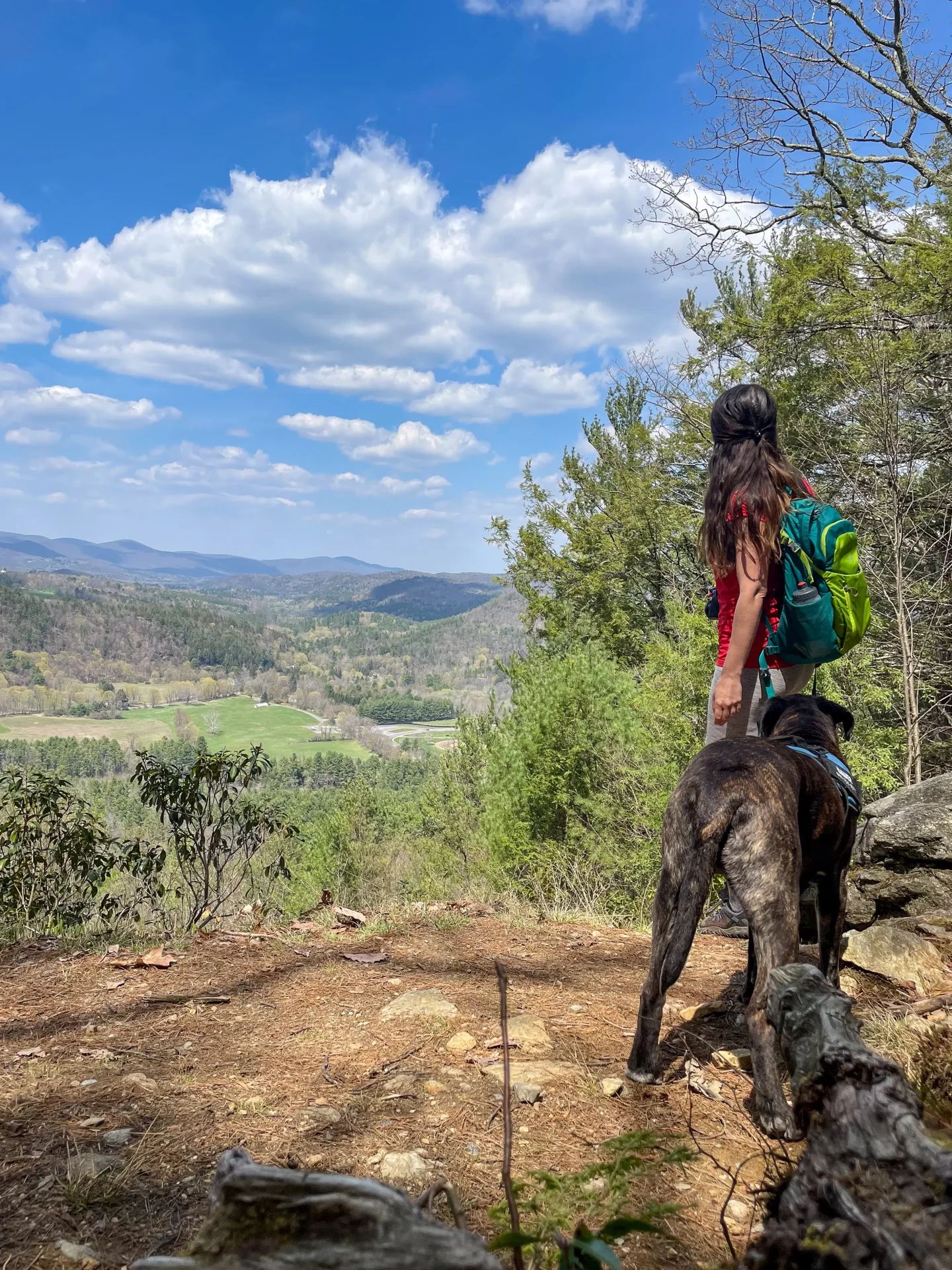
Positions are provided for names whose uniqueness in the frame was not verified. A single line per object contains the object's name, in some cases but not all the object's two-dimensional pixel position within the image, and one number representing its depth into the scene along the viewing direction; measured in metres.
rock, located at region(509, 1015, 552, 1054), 2.99
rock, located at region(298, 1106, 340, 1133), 2.39
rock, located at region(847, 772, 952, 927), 4.21
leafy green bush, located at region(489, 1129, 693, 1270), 1.00
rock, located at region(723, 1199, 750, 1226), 1.85
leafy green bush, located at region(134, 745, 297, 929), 6.93
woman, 3.19
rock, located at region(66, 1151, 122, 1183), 2.09
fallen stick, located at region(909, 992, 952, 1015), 2.86
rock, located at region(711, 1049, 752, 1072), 2.70
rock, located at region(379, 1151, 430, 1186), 2.09
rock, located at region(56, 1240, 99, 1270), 1.76
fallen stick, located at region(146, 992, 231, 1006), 3.65
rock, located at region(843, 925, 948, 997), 3.33
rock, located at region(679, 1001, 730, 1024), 3.24
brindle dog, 2.33
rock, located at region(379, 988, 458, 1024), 3.33
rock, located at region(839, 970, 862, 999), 3.35
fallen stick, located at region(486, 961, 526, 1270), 1.08
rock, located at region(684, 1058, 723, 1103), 2.50
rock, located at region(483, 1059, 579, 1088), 2.65
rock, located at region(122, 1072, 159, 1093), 2.72
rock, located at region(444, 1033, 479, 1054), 2.95
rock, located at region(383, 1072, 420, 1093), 2.64
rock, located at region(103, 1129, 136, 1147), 2.32
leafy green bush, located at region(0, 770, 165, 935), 6.46
